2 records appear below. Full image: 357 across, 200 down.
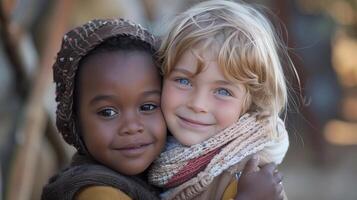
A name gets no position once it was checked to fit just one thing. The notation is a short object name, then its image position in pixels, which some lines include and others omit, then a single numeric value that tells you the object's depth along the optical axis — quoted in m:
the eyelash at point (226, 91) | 2.34
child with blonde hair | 2.32
